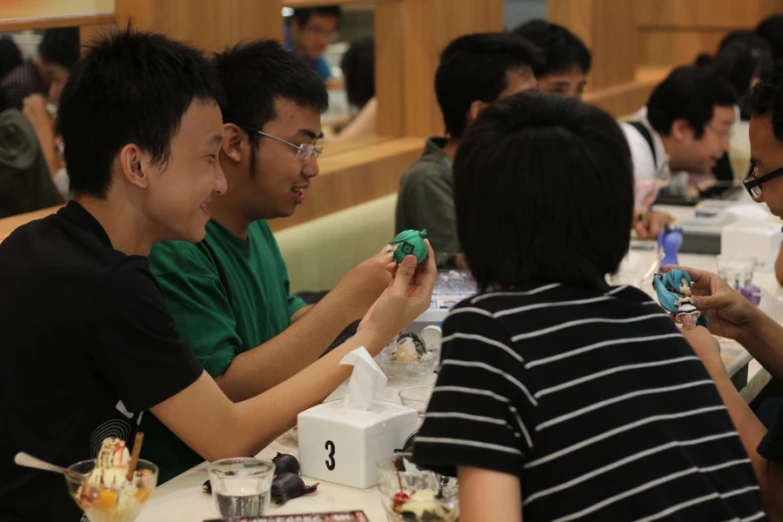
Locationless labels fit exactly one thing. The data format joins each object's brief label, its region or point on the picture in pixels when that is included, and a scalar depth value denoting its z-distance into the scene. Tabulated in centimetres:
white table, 169
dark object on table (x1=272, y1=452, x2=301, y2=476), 183
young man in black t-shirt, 172
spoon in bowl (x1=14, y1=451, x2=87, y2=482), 150
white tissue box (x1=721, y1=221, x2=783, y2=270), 352
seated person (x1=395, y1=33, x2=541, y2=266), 338
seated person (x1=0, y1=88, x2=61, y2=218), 401
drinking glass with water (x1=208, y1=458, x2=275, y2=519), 162
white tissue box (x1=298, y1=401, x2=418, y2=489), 179
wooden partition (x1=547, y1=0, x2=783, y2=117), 629
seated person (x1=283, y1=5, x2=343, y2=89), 688
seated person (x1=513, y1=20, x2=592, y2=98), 438
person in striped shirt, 127
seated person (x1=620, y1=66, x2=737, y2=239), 483
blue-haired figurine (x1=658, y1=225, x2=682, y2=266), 327
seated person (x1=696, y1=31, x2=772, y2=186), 604
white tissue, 188
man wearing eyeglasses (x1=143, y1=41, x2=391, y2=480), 217
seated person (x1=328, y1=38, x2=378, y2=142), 632
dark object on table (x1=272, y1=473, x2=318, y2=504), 173
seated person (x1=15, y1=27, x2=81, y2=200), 479
